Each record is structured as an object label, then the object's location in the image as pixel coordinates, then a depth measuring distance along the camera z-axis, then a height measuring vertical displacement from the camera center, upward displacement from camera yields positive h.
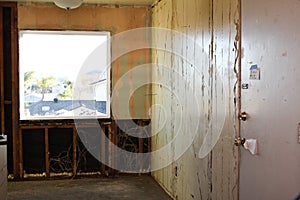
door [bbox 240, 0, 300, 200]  1.55 -0.01
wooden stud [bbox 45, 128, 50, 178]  4.41 -0.86
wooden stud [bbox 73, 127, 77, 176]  4.47 -0.84
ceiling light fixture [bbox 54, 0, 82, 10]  3.56 +1.14
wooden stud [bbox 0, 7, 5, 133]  4.29 +0.20
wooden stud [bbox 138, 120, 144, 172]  4.62 -0.76
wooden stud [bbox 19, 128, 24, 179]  4.38 -0.90
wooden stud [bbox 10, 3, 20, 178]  4.31 +0.27
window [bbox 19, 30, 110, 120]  4.41 +0.35
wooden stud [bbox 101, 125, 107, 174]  4.54 -0.71
